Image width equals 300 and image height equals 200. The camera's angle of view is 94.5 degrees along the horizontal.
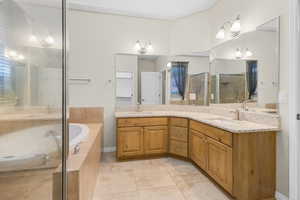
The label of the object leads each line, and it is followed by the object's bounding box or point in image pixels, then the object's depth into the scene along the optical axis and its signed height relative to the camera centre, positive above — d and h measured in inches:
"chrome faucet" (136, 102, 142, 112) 105.7 -6.6
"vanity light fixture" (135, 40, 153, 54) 105.7 +39.2
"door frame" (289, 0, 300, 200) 51.0 -2.1
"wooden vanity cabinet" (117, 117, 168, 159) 89.8 -25.8
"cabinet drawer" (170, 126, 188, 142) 90.3 -23.6
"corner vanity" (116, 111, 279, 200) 55.4 -24.6
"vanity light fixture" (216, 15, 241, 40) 75.9 +39.8
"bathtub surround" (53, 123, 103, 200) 39.0 -23.4
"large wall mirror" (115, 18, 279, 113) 62.9 +14.3
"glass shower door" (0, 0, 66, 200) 24.1 -0.3
